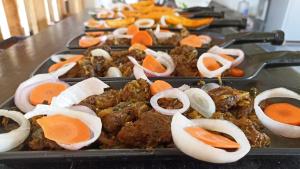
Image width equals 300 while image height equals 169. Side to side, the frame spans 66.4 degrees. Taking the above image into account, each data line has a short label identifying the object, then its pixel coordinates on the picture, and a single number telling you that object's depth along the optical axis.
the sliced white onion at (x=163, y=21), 0.51
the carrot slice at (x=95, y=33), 0.43
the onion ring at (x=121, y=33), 0.41
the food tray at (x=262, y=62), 0.29
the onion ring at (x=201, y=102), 0.21
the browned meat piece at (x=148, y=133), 0.17
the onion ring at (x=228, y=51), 0.32
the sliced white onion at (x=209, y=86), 0.25
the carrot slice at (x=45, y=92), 0.23
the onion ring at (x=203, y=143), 0.15
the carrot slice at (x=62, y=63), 0.30
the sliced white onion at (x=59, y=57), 0.32
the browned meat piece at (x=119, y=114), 0.19
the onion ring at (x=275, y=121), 0.19
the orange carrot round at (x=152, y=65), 0.29
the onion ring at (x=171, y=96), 0.20
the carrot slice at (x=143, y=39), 0.38
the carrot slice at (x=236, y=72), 0.30
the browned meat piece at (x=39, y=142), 0.17
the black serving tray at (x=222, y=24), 0.48
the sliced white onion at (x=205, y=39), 0.41
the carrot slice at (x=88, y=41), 0.37
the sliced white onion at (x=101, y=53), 0.32
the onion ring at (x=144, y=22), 0.48
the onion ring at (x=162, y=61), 0.28
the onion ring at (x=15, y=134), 0.16
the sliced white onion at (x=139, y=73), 0.26
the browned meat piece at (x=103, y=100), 0.22
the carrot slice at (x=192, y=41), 0.39
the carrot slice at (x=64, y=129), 0.17
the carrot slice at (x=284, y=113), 0.21
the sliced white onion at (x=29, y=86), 0.22
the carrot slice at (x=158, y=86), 0.23
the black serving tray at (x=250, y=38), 0.37
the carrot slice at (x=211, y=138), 0.16
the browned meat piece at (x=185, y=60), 0.30
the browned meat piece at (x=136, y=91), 0.23
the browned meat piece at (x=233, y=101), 0.22
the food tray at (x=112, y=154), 0.15
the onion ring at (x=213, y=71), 0.28
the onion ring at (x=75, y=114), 0.18
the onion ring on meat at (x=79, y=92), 0.21
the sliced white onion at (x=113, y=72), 0.28
